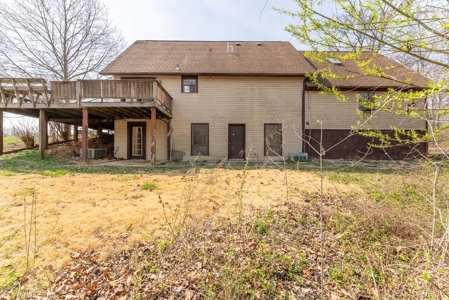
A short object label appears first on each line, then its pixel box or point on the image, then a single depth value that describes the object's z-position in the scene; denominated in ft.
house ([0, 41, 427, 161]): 37.47
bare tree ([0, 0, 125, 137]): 49.84
